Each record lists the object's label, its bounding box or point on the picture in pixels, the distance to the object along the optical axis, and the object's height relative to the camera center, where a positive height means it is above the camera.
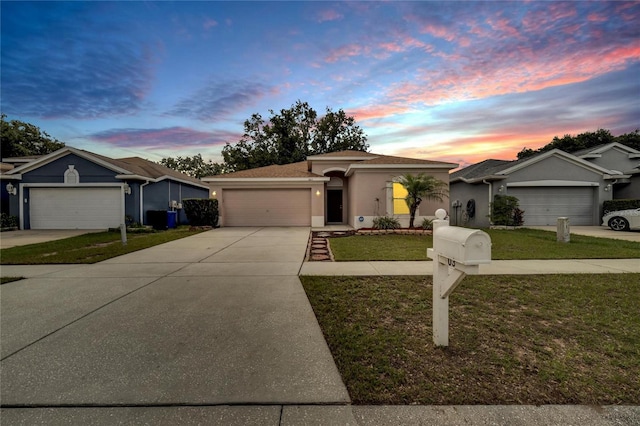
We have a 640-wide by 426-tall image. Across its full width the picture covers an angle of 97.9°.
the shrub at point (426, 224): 12.97 -0.92
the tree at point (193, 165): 43.00 +6.50
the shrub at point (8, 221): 13.77 -0.62
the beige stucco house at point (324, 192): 13.80 +0.75
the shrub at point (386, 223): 13.16 -0.86
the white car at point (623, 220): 11.95 -0.77
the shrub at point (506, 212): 14.19 -0.43
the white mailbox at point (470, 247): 1.99 -0.32
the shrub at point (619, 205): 13.91 -0.13
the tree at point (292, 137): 32.44 +8.17
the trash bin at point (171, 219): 15.55 -0.70
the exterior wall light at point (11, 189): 13.91 +0.98
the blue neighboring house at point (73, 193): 14.23 +0.79
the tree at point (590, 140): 29.59 +7.17
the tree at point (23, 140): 25.50 +6.79
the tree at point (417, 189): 12.09 +0.67
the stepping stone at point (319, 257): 7.01 -1.32
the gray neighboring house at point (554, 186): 15.16 +0.94
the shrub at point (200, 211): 14.49 -0.22
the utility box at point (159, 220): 14.68 -0.68
